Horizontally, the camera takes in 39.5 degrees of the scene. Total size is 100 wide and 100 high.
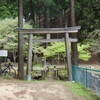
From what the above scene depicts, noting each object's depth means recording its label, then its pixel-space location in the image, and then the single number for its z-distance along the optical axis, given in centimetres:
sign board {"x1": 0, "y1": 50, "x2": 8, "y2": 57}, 922
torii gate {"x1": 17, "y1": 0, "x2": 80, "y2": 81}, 816
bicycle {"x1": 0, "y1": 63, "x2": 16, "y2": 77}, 959
